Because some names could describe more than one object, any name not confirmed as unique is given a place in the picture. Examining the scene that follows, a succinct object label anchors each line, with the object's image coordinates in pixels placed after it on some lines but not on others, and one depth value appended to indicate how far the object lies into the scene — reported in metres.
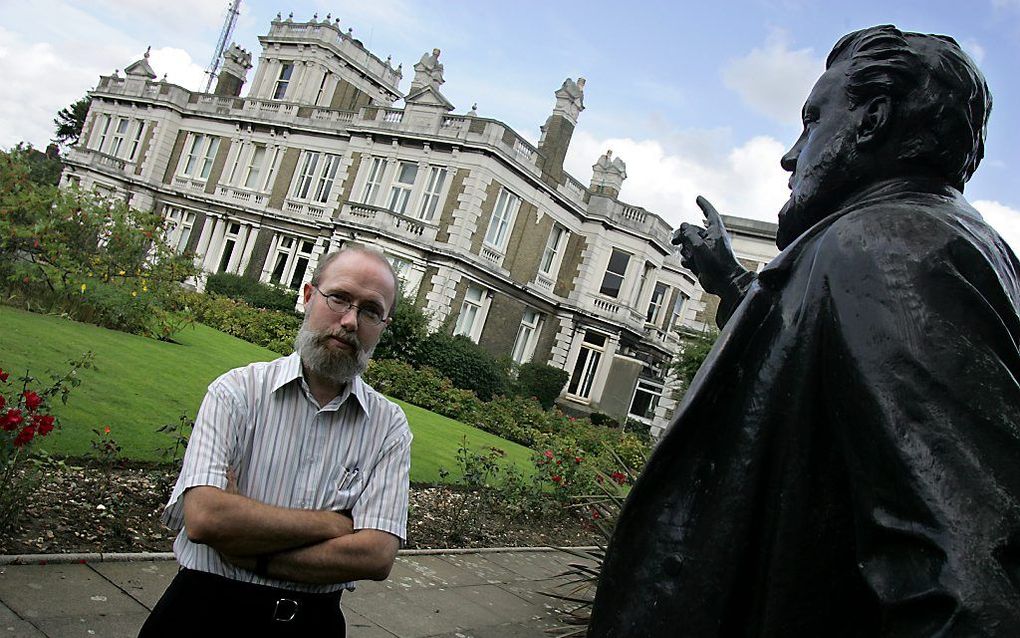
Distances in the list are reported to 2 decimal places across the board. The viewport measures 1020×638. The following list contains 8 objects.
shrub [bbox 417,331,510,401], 25.47
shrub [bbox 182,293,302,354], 22.17
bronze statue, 1.02
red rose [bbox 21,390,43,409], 4.65
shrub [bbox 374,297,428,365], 23.97
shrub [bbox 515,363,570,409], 31.12
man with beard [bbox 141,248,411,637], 2.47
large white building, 30.92
